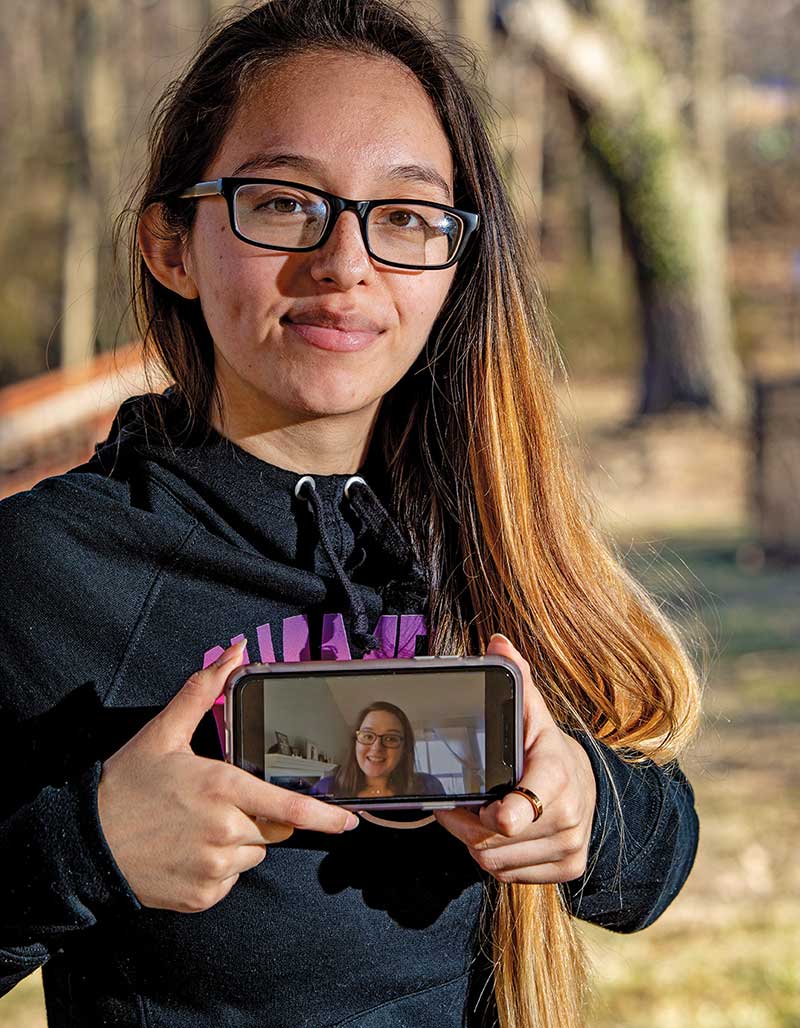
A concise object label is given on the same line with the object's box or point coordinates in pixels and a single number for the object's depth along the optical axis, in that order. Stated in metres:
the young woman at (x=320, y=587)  1.39
